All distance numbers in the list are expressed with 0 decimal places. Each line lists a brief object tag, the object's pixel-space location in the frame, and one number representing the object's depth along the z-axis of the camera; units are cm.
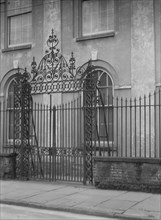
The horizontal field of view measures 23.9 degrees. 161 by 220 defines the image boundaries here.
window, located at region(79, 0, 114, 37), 1491
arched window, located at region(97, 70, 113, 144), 1437
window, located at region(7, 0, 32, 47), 1686
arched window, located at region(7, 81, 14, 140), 1673
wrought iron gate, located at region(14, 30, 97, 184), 1270
